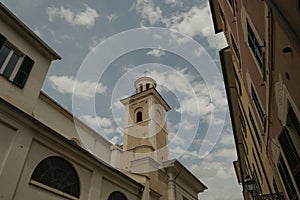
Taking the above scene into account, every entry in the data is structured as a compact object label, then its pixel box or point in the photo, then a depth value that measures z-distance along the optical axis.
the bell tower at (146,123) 26.59
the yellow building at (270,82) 4.51
